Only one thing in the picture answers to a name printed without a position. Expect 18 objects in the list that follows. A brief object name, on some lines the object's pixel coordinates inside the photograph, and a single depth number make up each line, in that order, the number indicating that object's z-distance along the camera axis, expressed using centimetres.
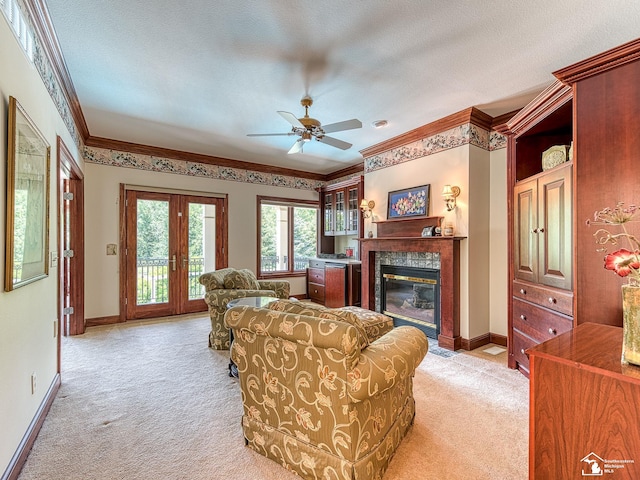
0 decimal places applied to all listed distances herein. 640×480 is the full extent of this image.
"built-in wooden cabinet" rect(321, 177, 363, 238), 575
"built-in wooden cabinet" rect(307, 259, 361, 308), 550
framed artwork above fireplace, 408
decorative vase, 113
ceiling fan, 297
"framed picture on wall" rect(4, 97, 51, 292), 159
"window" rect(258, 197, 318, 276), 616
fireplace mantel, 364
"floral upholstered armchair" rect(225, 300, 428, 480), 143
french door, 488
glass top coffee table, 289
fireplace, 400
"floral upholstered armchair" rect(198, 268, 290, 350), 347
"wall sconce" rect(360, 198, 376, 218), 490
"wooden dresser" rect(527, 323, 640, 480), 107
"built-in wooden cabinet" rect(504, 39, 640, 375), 187
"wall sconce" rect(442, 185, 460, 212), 367
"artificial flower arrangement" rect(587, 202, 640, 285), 116
